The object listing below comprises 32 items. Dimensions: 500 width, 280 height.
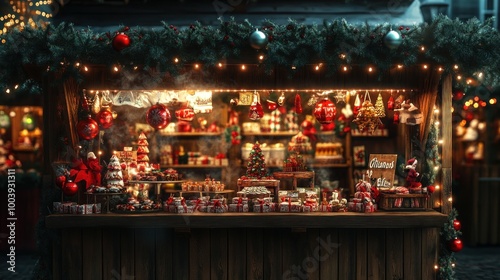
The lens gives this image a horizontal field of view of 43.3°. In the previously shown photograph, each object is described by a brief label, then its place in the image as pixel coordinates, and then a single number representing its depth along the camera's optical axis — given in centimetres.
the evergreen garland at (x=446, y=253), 880
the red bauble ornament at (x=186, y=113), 1044
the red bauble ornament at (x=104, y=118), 974
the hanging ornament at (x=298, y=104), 1038
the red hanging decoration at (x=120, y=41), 792
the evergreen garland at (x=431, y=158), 895
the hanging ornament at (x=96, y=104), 955
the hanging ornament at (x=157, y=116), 982
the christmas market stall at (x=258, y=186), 815
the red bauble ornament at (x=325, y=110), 956
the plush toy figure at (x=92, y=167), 884
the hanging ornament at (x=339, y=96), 1019
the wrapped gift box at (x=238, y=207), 864
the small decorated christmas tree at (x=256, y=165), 1050
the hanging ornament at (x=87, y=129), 883
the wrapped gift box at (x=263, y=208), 862
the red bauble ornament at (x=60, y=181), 846
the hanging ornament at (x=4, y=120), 1611
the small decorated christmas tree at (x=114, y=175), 884
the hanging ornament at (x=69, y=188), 844
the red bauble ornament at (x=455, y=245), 873
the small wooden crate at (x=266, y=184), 984
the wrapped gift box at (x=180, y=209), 852
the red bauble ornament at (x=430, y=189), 866
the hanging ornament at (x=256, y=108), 1013
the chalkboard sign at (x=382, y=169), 927
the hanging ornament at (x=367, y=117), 987
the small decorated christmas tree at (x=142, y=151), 1099
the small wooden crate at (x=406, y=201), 859
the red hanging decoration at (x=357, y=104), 1016
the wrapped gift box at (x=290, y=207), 858
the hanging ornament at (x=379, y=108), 986
